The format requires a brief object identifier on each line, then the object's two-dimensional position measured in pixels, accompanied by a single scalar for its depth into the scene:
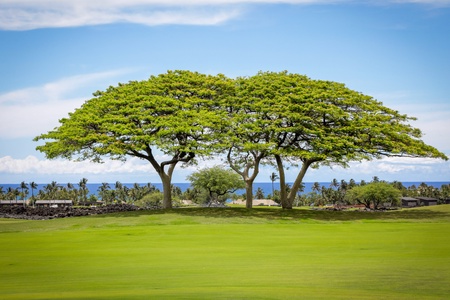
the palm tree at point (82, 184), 195.29
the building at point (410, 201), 135.12
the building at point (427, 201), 134.10
